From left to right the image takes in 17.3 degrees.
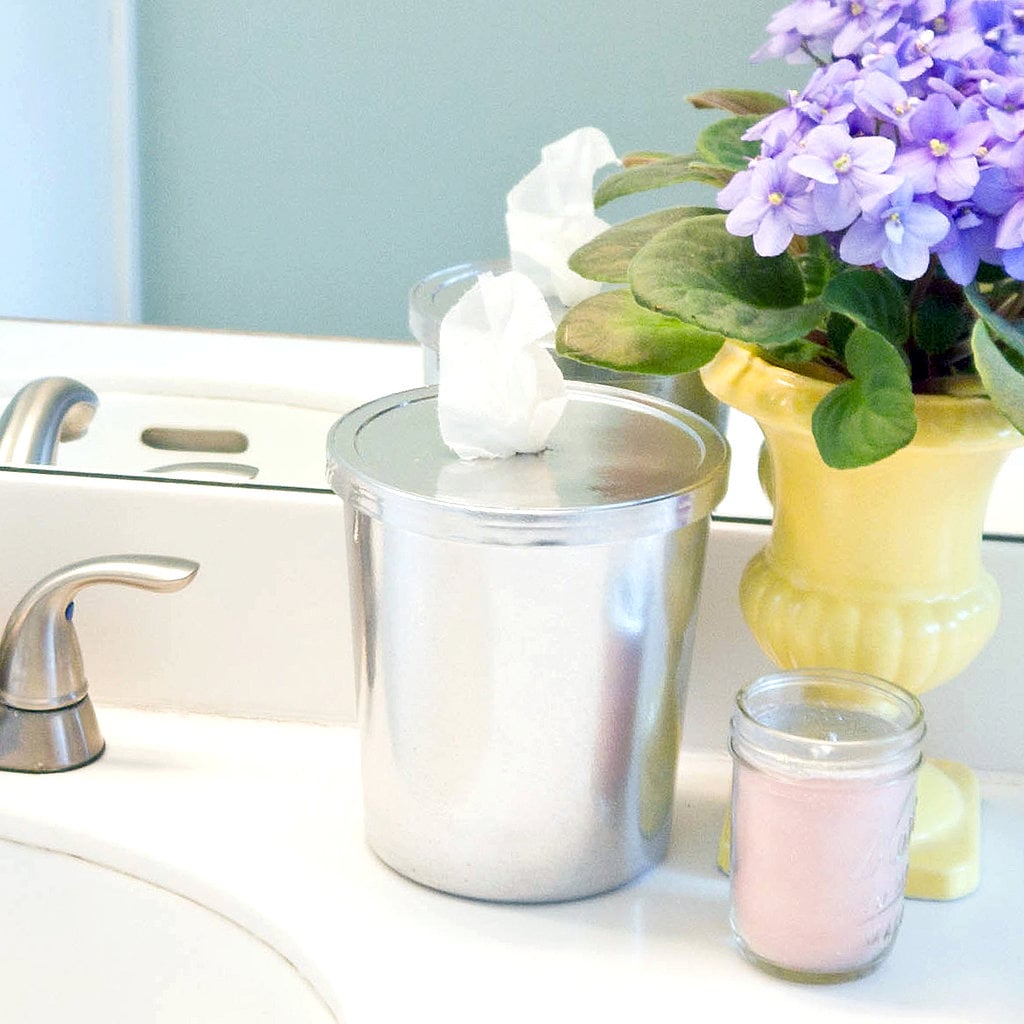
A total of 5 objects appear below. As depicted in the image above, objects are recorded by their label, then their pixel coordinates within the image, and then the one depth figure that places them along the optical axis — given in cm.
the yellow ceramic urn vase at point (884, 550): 119
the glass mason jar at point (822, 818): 118
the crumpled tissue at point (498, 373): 122
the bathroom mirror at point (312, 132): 133
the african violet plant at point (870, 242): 112
